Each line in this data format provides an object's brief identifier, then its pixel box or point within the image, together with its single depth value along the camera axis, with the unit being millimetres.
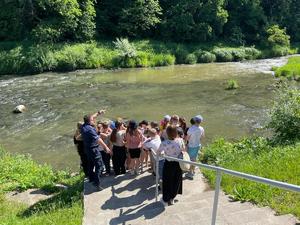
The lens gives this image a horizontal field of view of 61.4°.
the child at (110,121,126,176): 7128
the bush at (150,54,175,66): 27992
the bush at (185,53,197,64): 29377
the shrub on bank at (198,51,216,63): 30011
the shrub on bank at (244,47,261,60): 31959
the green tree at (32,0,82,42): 27454
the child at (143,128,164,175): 6748
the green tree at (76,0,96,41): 29492
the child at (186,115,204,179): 7104
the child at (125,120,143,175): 6998
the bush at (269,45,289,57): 33664
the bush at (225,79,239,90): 19388
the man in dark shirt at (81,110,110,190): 6436
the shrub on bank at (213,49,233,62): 30717
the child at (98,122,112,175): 7425
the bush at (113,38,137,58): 27204
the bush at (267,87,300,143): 8262
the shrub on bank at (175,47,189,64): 29550
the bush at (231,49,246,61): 31261
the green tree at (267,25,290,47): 35317
